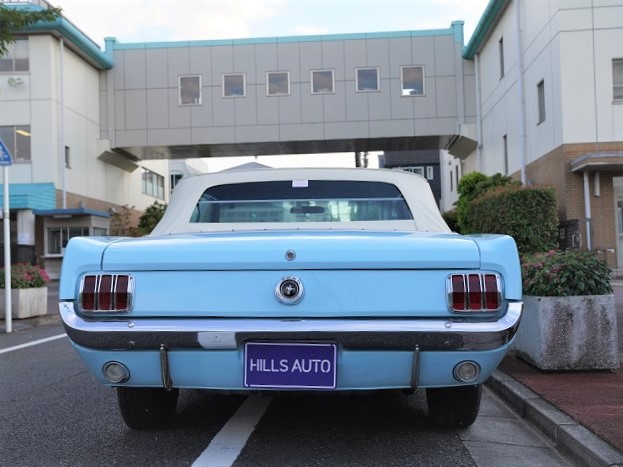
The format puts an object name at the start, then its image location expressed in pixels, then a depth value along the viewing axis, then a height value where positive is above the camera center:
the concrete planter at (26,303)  10.49 -0.94
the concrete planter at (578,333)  4.96 -0.77
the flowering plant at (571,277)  5.01 -0.32
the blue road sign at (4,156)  9.30 +1.43
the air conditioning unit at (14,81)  22.77 +6.26
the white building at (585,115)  15.66 +3.21
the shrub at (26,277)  10.60 -0.50
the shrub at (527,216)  14.00 +0.53
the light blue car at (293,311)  2.93 -0.33
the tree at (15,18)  10.02 +3.84
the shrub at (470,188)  18.89 +1.69
